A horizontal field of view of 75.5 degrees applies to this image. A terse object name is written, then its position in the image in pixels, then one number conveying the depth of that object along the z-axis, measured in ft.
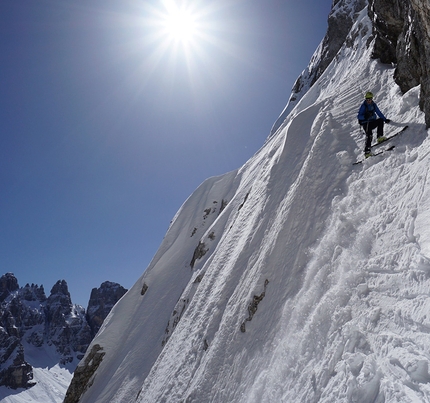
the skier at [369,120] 30.07
